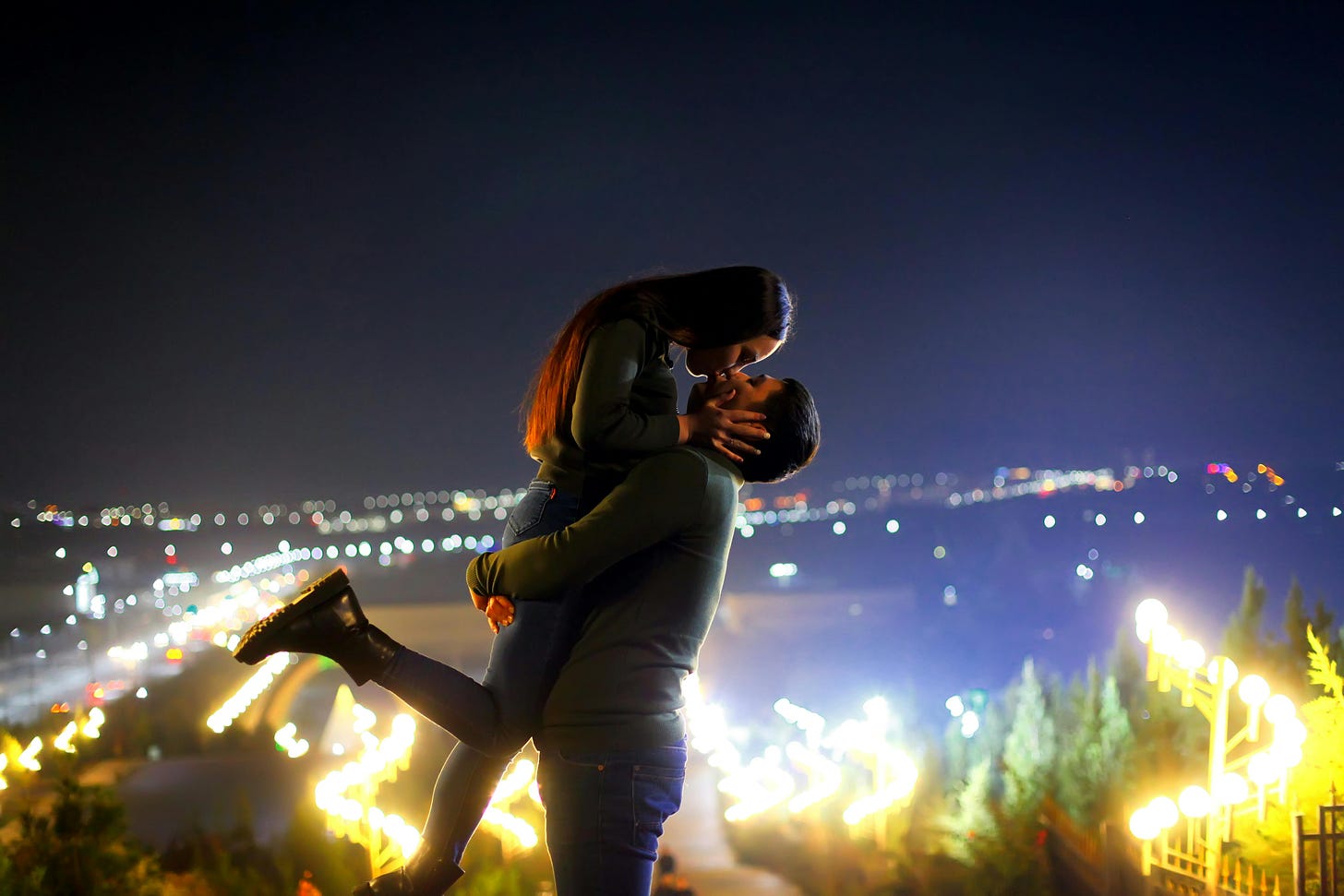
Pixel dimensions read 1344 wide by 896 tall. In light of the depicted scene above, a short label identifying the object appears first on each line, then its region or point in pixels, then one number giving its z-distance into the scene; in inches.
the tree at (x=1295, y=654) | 420.5
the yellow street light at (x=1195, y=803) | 194.2
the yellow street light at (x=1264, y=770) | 195.5
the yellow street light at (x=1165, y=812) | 199.0
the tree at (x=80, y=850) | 214.5
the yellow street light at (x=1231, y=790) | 204.8
